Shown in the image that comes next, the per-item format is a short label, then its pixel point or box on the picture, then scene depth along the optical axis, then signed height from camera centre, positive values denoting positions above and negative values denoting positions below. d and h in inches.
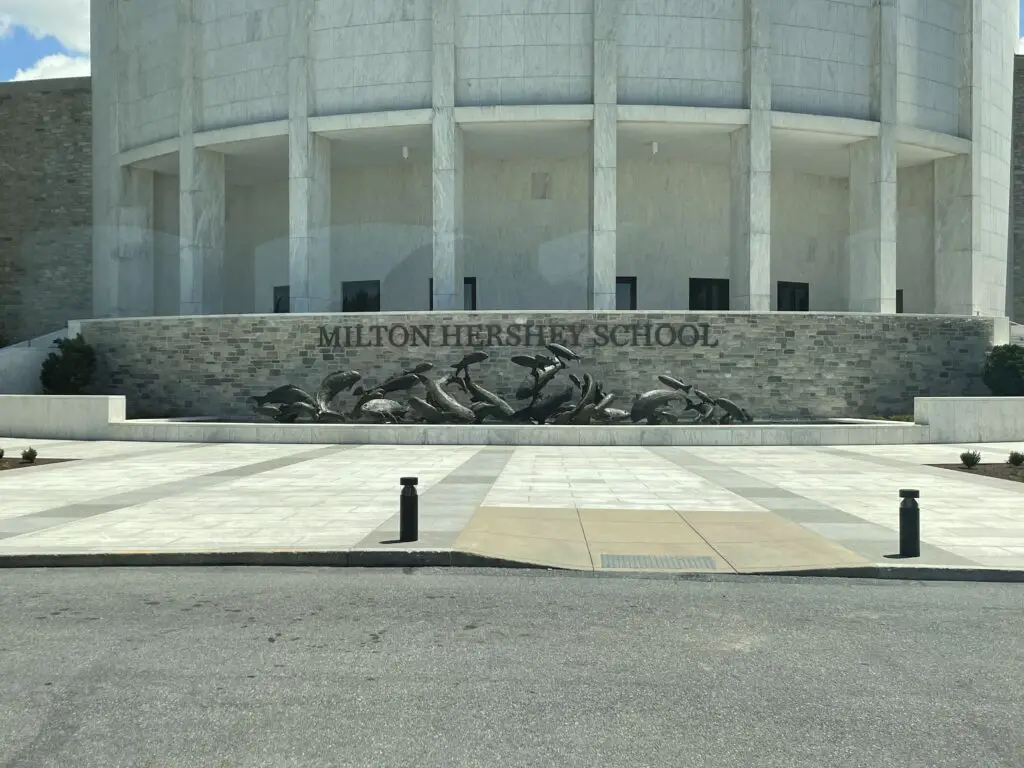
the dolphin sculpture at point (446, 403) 967.0 -49.9
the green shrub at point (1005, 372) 1182.9 -15.1
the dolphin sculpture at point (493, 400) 986.7 -46.6
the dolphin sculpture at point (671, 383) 1021.4 -27.1
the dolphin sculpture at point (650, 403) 967.6 -48.3
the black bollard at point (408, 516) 371.1 -68.8
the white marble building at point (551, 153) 1291.8 +354.3
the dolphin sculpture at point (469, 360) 991.6 -0.3
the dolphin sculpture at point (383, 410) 967.2 -56.9
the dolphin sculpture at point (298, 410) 1007.6 -60.1
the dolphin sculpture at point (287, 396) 1018.1 -44.1
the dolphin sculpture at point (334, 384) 1016.4 -29.5
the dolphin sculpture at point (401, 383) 992.9 -27.3
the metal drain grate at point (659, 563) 340.5 -81.9
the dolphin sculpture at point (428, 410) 970.7 -57.1
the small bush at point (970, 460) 665.0 -76.6
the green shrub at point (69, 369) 1274.6 -15.5
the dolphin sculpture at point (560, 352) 1010.1 +9.5
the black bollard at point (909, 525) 347.9 -66.9
